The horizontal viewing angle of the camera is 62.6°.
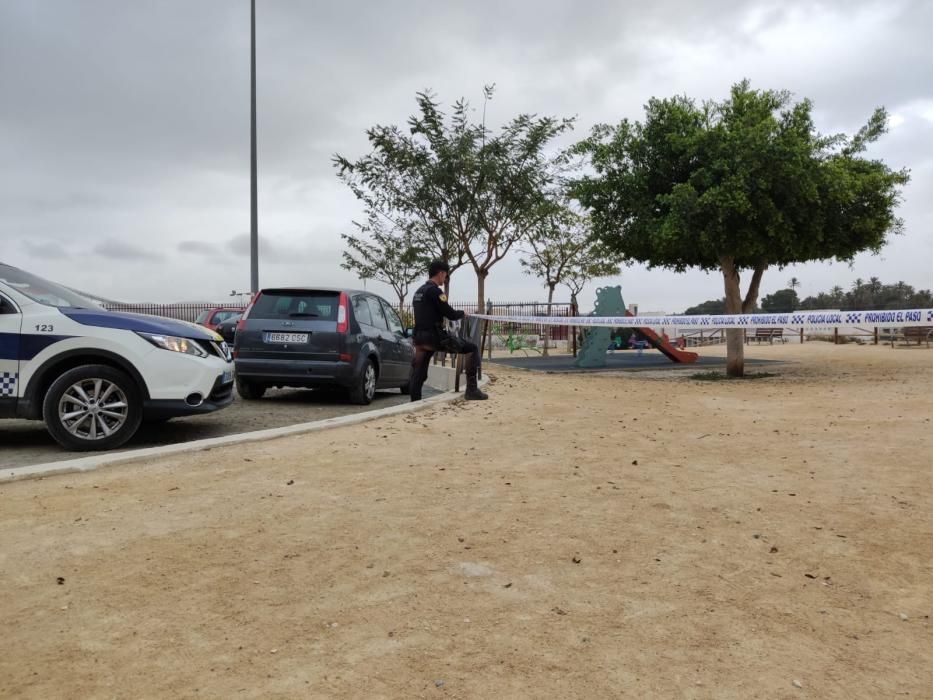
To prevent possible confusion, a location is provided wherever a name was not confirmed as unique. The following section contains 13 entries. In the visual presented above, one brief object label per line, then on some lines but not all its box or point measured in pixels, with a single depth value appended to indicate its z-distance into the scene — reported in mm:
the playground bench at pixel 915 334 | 31672
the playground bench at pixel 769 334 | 41750
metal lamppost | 20188
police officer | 9312
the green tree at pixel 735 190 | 14414
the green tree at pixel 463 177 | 20953
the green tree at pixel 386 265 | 31419
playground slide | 20219
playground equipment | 19594
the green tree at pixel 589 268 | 34281
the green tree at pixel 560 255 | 32675
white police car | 6551
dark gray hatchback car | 9742
